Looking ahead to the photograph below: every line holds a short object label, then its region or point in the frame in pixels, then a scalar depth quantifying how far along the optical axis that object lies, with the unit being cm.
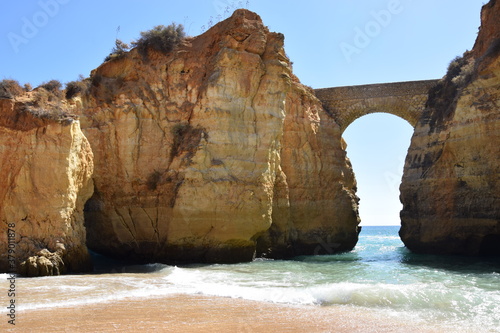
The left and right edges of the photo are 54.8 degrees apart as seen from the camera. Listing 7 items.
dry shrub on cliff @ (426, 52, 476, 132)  1891
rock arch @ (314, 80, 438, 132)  2314
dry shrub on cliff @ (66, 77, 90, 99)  1570
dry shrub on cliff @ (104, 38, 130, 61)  1741
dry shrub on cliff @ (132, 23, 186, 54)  1744
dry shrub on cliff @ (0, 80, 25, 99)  1258
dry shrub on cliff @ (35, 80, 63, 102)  1333
